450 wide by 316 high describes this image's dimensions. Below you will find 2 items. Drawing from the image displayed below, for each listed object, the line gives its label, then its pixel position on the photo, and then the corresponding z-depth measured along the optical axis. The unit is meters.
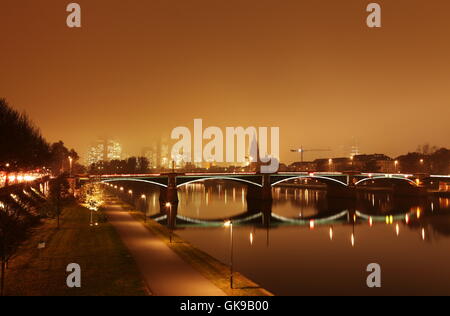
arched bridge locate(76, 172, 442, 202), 92.69
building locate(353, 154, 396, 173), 185.50
